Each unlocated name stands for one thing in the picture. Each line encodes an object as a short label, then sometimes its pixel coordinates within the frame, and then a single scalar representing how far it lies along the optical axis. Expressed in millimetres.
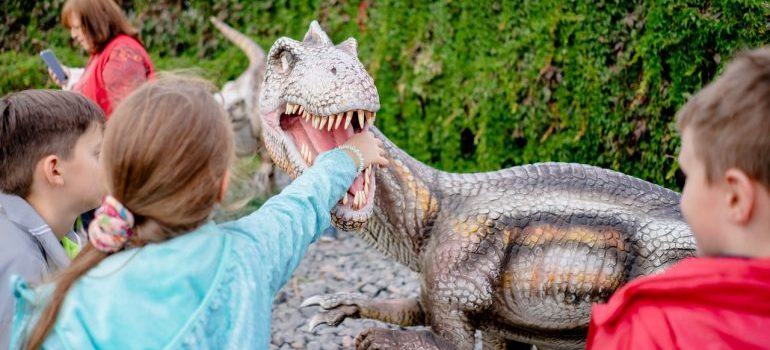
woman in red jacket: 4746
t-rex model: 2504
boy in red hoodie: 1547
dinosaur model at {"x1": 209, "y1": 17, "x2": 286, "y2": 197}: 6180
